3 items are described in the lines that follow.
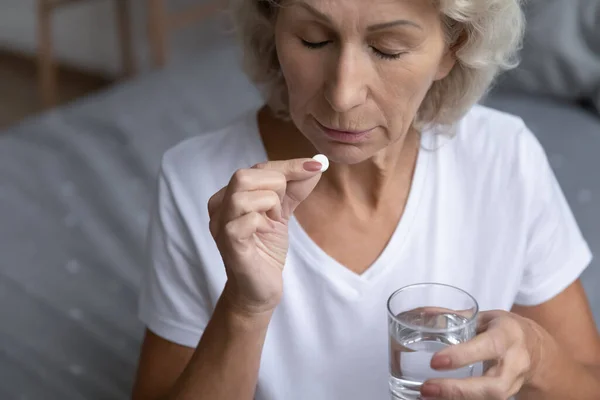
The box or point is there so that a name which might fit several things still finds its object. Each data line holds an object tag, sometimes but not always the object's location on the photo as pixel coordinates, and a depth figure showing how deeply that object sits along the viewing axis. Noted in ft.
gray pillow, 6.76
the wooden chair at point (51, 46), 11.19
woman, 3.04
